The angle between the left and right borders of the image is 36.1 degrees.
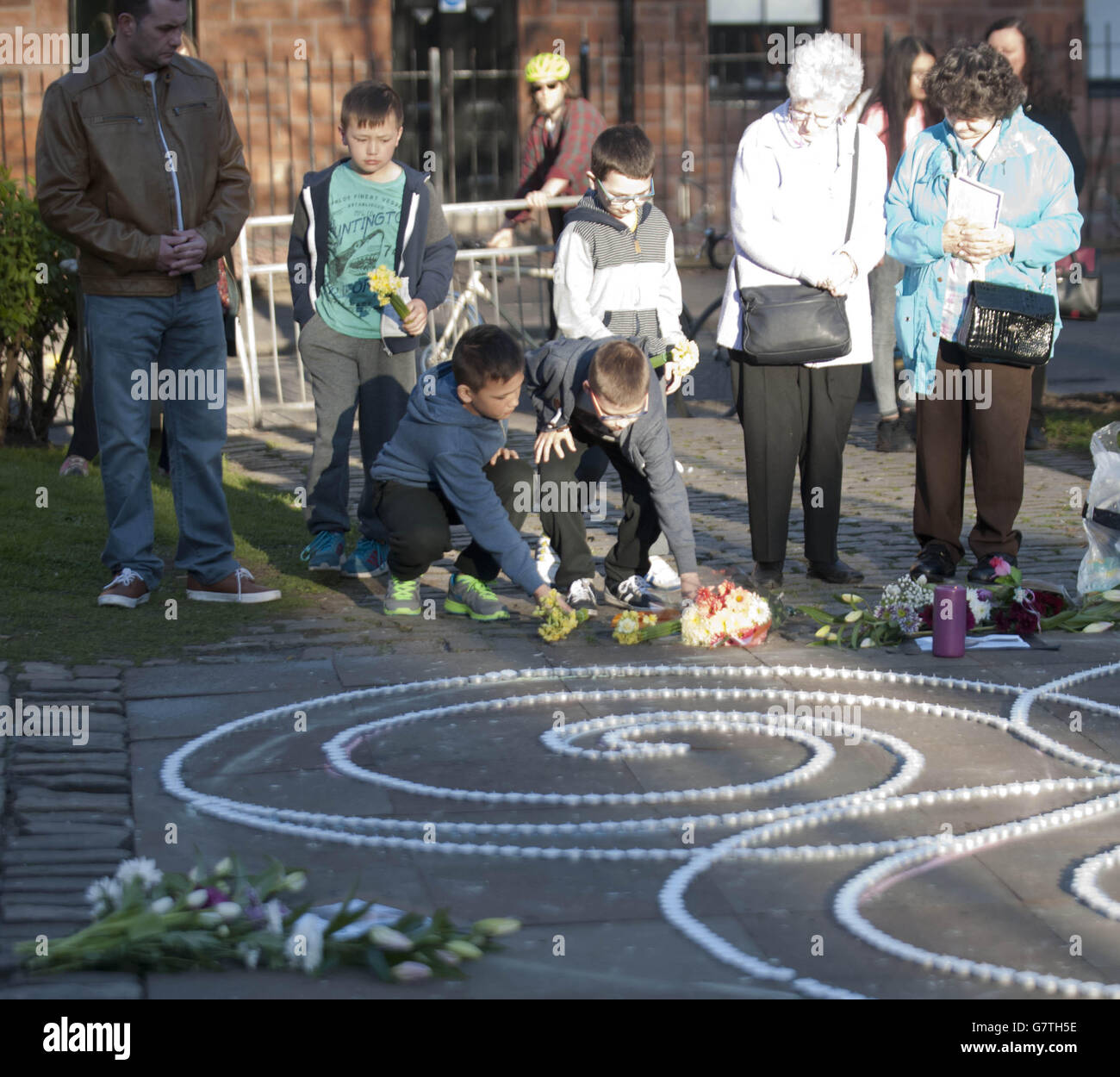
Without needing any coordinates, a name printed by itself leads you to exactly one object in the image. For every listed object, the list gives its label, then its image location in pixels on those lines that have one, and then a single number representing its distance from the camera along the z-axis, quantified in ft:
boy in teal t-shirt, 22.81
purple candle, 19.36
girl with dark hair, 30.40
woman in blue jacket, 21.83
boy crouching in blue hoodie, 20.22
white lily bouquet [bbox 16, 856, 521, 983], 11.44
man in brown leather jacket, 20.44
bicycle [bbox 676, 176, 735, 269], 62.34
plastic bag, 21.48
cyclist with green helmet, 36.96
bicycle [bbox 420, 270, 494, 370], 37.75
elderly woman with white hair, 21.66
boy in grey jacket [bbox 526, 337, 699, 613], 19.56
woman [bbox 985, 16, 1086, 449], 27.12
